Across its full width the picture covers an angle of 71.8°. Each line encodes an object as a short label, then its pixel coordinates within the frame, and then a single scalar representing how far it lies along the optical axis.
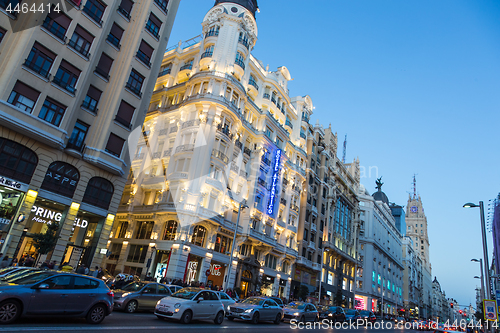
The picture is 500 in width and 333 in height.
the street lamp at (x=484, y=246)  19.89
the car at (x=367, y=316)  35.75
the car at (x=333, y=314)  30.63
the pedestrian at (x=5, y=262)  20.01
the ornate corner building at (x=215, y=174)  35.84
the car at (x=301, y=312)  23.89
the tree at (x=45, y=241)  23.77
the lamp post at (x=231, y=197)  33.26
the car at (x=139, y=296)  16.12
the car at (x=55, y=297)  9.66
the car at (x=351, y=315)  32.78
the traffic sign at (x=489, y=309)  18.32
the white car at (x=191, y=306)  14.66
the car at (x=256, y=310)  18.91
